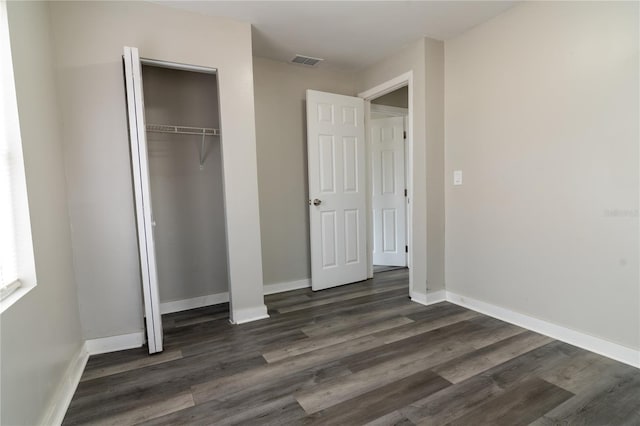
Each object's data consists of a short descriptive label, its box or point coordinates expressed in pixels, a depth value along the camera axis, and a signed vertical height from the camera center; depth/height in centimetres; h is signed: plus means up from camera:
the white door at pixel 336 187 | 348 -1
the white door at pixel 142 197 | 203 -2
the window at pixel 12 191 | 139 +3
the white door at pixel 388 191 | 450 -9
